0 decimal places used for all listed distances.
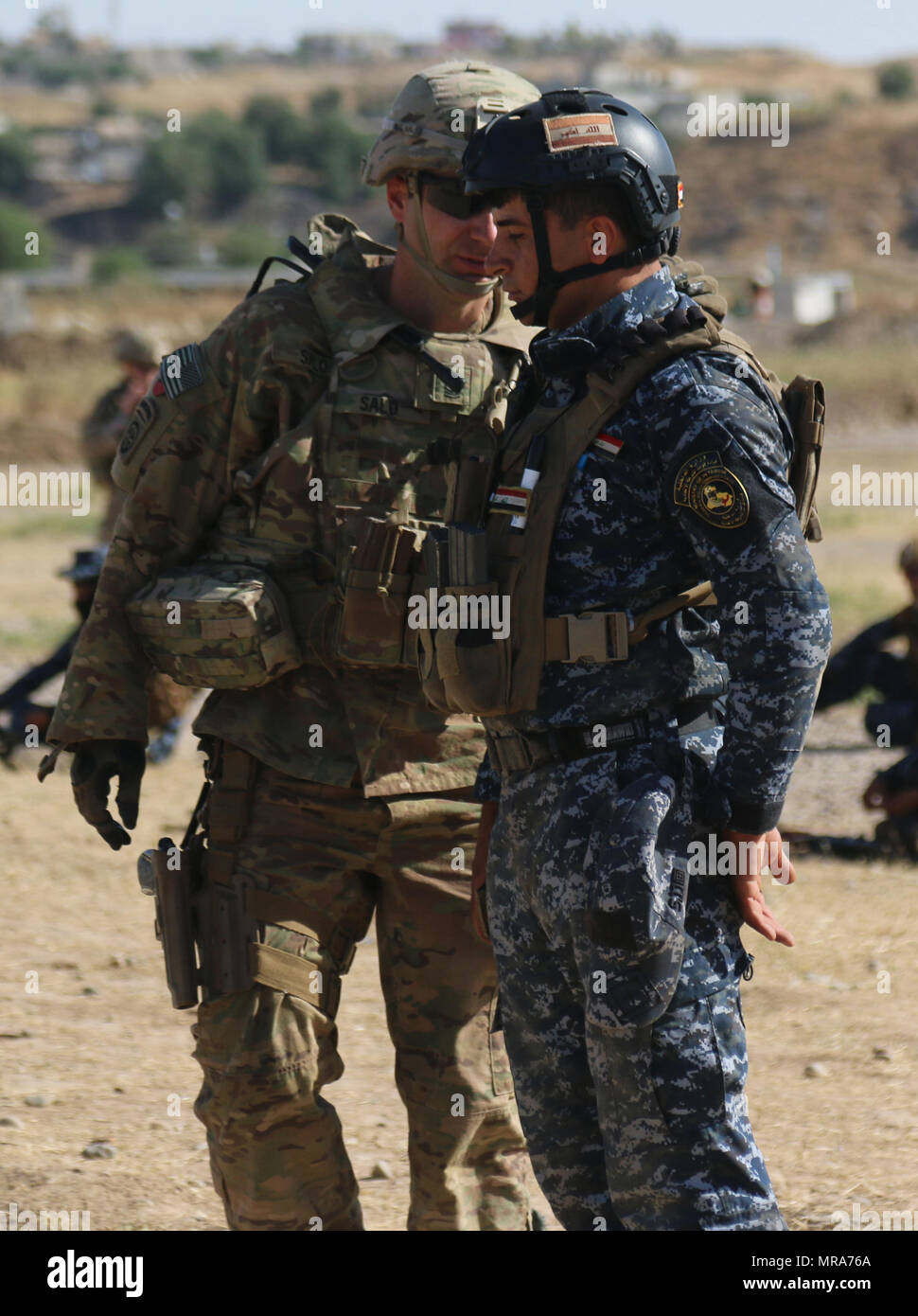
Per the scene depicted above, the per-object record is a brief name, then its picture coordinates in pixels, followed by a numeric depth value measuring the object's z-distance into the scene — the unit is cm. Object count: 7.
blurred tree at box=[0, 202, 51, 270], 6844
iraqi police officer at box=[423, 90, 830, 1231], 259
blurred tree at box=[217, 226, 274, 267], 7025
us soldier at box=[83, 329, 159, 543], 843
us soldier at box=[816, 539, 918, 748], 733
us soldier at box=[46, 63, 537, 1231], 336
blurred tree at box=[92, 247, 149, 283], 6318
